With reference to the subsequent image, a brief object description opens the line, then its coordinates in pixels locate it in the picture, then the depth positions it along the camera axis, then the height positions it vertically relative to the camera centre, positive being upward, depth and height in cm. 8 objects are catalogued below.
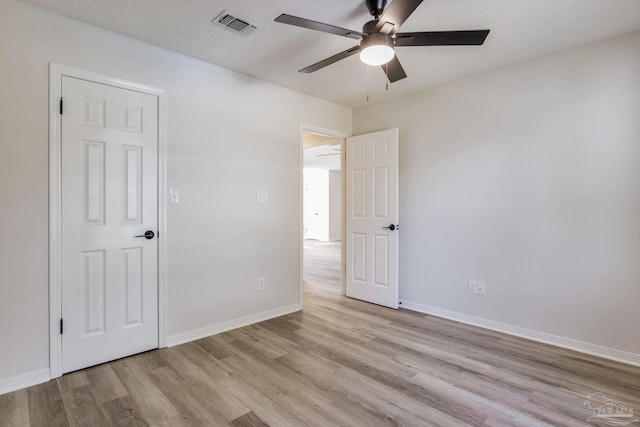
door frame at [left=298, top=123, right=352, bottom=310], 370 +51
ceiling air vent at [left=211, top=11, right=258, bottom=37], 223 +136
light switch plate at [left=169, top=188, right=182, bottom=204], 273 +14
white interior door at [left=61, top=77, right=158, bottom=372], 227 -9
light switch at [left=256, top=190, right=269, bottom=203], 333 +16
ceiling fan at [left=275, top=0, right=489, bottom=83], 176 +105
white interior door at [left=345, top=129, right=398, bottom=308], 372 -7
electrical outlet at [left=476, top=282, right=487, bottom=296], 318 -76
